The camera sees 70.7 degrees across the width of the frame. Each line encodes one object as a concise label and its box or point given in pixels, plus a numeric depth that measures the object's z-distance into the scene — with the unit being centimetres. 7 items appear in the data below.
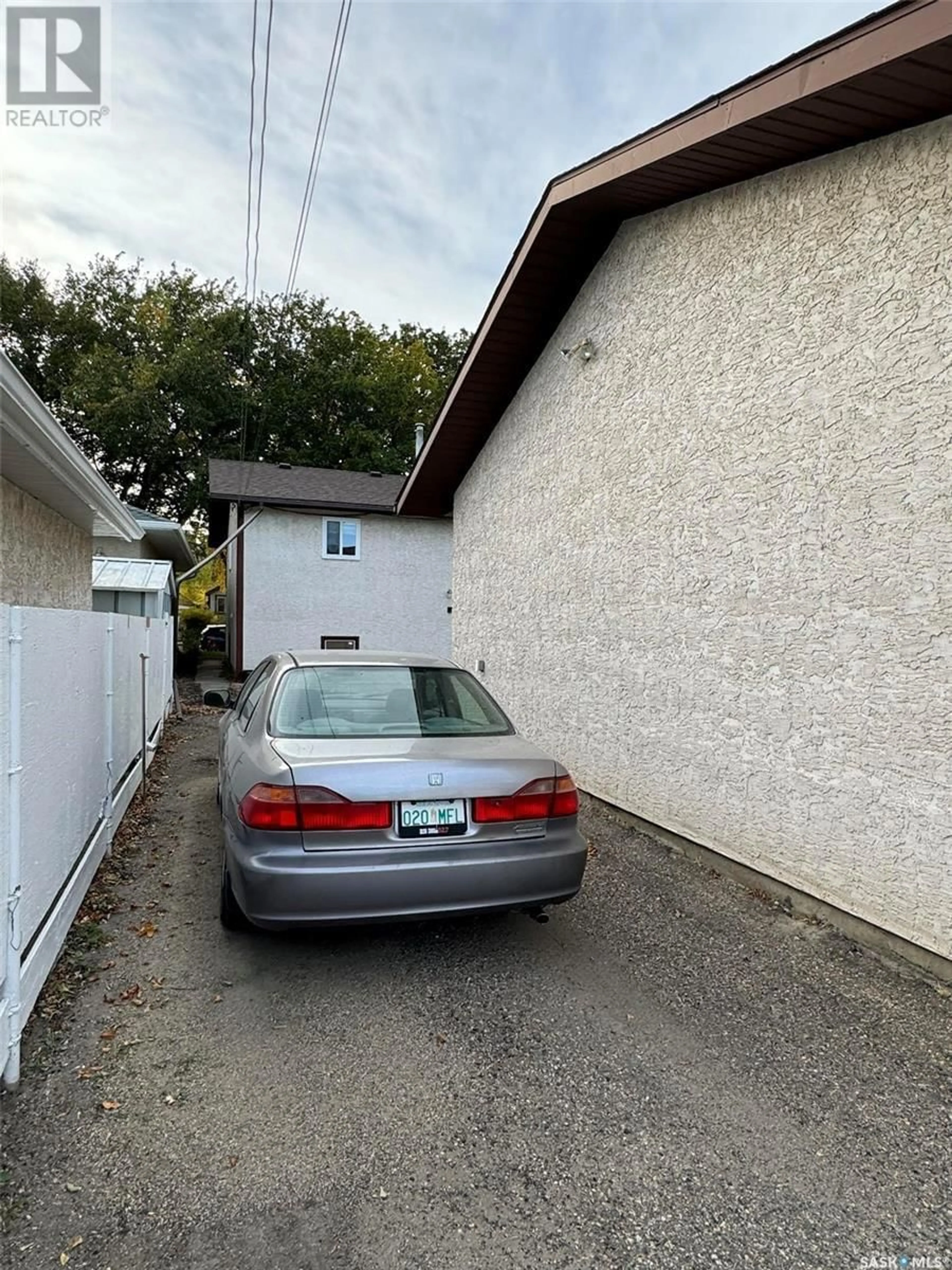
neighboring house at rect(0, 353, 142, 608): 413
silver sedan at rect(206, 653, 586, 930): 304
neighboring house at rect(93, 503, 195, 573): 1537
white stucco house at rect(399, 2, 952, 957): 363
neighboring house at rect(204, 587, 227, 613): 3691
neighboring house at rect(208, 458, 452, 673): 1688
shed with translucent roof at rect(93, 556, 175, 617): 1209
